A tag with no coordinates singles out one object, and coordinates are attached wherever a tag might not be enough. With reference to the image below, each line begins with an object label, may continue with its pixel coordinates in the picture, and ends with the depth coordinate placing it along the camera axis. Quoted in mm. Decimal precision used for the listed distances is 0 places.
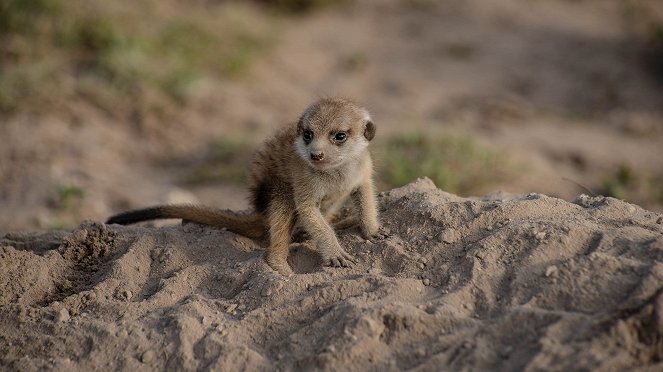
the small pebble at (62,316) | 6640
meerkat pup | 7648
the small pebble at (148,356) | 6031
